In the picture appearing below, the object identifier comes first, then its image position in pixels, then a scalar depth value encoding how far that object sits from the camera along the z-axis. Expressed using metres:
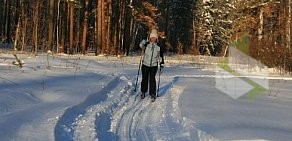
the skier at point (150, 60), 13.72
